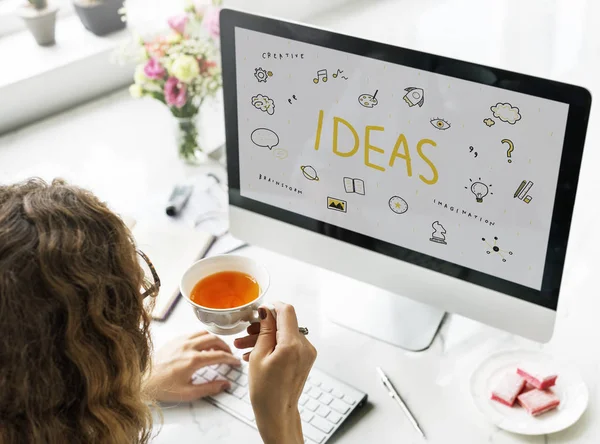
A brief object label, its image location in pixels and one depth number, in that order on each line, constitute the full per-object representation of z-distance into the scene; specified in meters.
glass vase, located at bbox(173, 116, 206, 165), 1.68
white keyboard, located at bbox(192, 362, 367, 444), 1.15
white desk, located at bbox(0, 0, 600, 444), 1.16
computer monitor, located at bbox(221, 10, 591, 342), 1.00
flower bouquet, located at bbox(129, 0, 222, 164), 1.60
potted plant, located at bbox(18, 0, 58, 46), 1.96
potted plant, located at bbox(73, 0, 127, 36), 2.04
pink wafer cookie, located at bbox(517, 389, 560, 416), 1.14
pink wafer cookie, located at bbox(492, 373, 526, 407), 1.16
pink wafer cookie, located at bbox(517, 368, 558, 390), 1.16
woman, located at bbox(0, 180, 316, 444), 0.78
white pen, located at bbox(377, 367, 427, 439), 1.15
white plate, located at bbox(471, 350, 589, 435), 1.12
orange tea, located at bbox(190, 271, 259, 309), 1.16
